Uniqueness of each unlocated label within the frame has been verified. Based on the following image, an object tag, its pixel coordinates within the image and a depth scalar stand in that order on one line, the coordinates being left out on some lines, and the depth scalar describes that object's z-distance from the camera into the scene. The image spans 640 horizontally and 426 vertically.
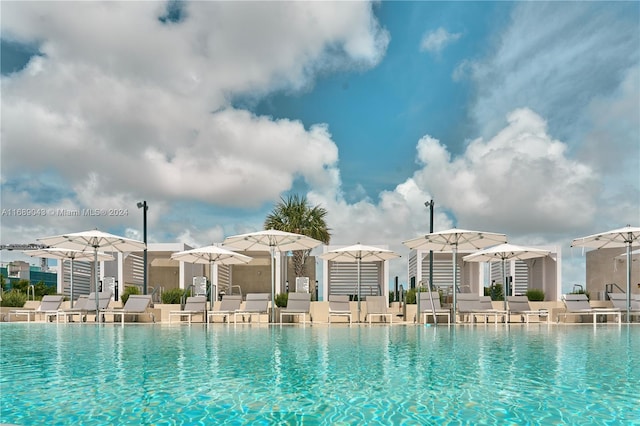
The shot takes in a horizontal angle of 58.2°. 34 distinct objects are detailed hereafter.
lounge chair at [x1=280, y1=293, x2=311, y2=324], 16.42
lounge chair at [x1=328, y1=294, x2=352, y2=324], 16.64
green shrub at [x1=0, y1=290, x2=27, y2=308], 20.08
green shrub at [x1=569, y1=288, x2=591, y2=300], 19.92
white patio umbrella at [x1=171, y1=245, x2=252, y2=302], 17.86
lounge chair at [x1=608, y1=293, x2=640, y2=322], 17.12
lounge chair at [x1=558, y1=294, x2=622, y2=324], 16.64
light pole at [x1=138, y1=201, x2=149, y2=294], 21.10
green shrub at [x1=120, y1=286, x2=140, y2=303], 19.64
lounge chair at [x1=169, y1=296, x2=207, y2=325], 17.25
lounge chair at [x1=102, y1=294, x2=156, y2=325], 17.16
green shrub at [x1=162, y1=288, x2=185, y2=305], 19.03
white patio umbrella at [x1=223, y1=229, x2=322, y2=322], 16.22
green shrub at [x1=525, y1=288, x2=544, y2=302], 19.64
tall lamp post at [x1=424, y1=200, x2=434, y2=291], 20.67
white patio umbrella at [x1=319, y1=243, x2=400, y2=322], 17.39
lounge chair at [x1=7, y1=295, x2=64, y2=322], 19.03
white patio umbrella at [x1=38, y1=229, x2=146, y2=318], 16.41
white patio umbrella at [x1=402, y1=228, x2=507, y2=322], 15.72
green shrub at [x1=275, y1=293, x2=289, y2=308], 18.08
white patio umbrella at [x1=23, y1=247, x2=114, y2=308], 19.09
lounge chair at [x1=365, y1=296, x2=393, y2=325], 17.03
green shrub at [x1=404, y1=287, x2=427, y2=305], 17.77
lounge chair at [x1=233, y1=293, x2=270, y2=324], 16.83
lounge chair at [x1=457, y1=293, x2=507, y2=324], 15.84
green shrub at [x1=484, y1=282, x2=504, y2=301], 21.66
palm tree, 26.02
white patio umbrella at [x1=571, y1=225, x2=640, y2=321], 16.22
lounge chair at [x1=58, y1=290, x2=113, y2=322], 17.53
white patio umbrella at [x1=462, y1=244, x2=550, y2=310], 17.31
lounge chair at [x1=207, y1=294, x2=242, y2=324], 17.23
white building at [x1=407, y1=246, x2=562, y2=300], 24.62
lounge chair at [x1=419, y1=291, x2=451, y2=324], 15.85
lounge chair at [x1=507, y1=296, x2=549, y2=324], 17.08
